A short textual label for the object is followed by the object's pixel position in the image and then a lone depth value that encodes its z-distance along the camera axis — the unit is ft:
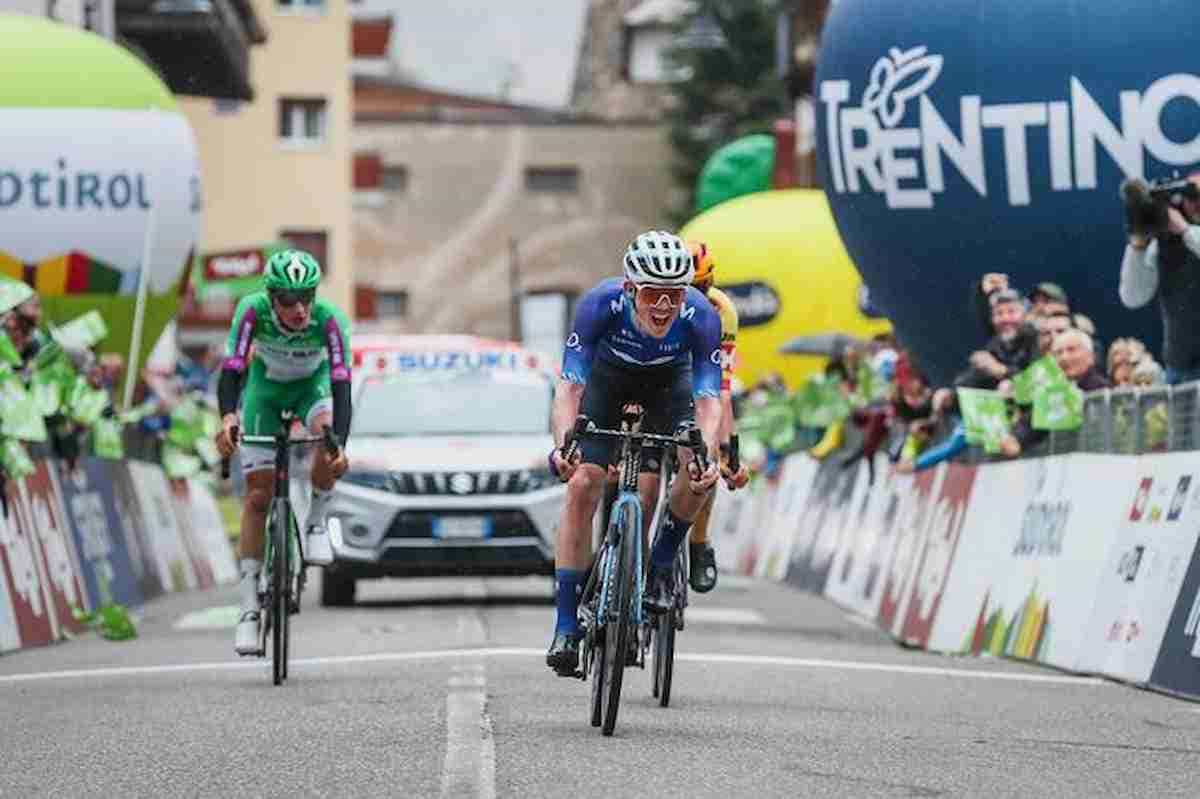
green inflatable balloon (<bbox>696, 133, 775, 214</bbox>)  180.75
